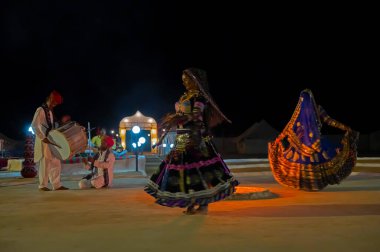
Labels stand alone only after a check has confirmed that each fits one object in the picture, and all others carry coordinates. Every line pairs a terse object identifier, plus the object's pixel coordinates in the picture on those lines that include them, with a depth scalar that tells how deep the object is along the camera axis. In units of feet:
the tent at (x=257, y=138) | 164.25
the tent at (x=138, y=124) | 119.03
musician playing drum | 32.55
